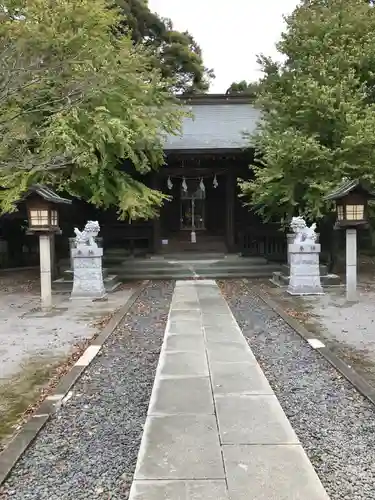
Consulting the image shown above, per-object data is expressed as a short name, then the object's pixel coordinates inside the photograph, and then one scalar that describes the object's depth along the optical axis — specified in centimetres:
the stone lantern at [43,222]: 917
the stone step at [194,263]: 1431
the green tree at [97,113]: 876
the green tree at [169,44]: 2608
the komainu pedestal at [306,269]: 1048
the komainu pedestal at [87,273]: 1044
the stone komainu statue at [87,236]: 1053
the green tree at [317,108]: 1095
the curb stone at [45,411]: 308
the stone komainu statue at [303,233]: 1054
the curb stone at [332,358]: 430
